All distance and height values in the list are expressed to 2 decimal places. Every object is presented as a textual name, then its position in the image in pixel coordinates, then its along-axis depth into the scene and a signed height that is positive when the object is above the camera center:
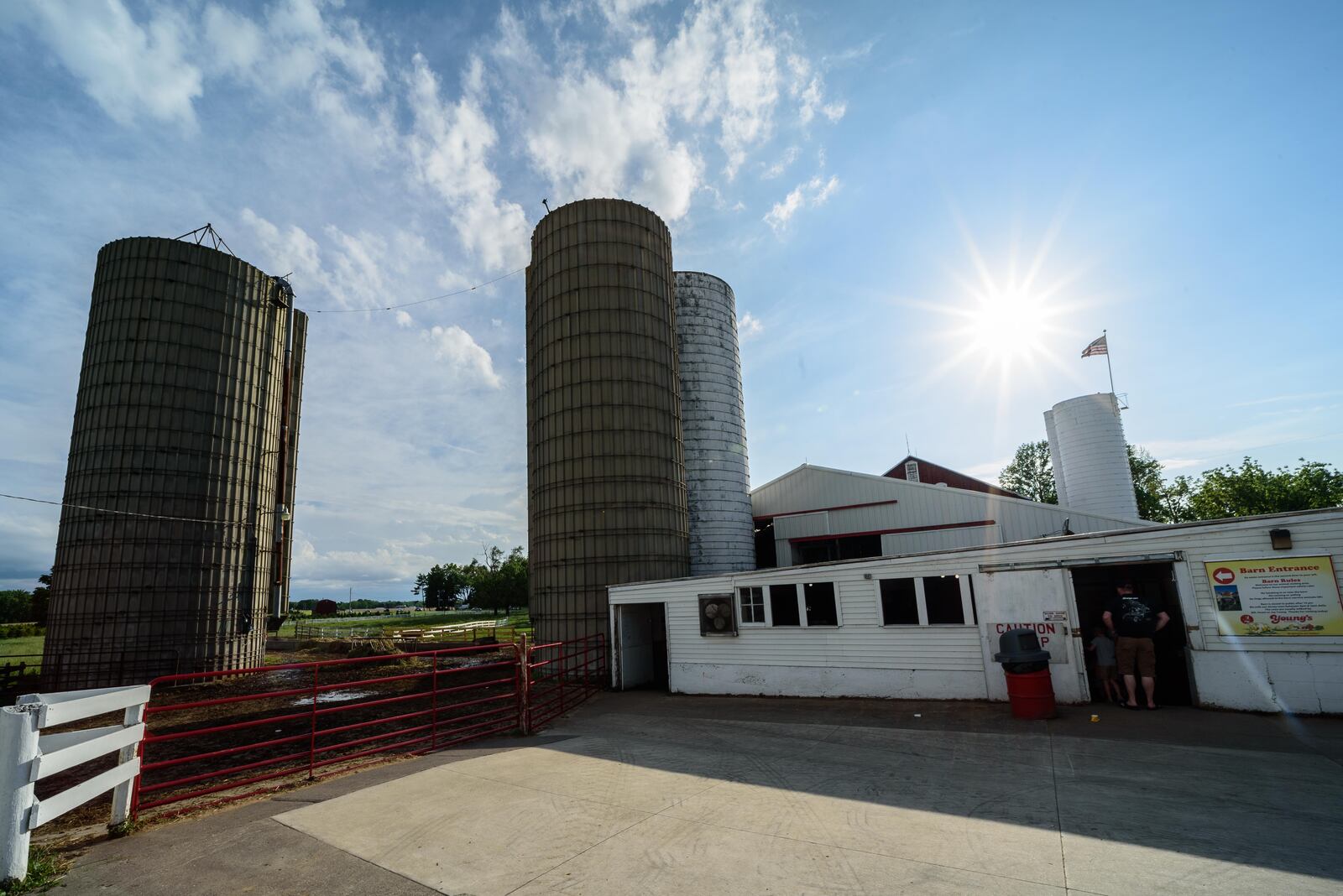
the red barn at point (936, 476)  37.69 +5.27
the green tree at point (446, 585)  117.38 +0.12
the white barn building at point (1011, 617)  9.82 -1.23
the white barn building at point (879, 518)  23.41 +1.74
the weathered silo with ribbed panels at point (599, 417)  21.00 +5.85
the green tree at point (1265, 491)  43.88 +3.84
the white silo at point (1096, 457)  31.77 +5.00
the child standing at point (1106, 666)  11.29 -2.10
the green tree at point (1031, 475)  60.94 +8.27
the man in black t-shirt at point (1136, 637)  10.67 -1.52
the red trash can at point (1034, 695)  10.44 -2.39
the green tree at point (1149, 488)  59.12 +5.88
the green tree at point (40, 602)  54.06 +0.36
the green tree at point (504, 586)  77.19 -0.41
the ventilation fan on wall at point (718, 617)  16.08 -1.19
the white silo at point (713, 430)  25.94 +6.28
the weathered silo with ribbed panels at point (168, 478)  21.53 +4.56
